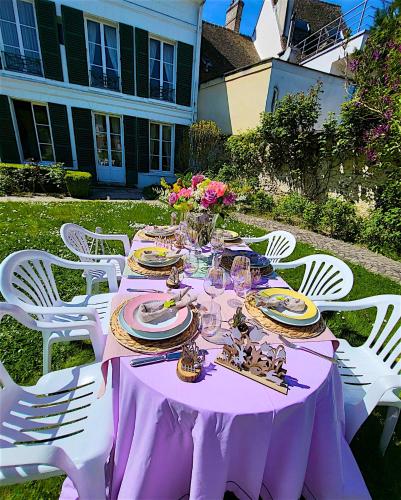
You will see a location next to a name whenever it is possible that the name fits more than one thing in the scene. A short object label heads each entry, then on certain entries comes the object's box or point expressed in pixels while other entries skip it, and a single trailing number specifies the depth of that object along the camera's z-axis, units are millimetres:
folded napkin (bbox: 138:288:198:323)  1411
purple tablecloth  1005
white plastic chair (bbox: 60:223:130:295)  2592
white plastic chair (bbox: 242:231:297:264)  3060
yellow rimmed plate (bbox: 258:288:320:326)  1462
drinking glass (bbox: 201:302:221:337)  1368
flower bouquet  1934
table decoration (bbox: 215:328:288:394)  1098
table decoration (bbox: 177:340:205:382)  1090
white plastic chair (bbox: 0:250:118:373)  1664
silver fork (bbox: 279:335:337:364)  1242
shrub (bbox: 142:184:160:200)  9712
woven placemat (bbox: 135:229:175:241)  2665
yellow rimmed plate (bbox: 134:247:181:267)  2074
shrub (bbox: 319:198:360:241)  6348
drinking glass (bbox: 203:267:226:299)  1643
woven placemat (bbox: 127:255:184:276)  2021
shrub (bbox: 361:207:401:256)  5586
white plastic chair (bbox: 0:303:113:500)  990
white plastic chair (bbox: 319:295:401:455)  1408
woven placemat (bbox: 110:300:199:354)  1244
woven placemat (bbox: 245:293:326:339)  1410
